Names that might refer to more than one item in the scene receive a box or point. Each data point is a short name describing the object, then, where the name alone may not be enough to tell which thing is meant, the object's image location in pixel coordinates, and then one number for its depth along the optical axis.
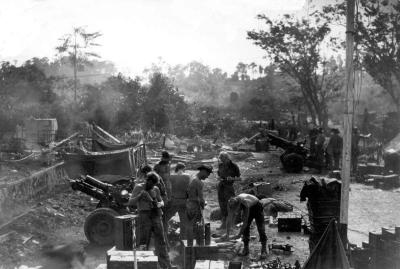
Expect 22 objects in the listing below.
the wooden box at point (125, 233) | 9.11
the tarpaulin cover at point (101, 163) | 15.87
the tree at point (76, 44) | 48.06
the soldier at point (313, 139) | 21.70
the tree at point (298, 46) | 30.77
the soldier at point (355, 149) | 19.11
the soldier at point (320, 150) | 20.67
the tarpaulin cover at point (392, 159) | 18.77
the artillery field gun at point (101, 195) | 10.91
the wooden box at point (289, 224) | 11.54
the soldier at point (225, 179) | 12.00
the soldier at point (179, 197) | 10.66
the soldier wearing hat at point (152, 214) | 8.93
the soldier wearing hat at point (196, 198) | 9.75
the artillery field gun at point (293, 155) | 20.67
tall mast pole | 7.40
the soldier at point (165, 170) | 10.95
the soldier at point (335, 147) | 19.39
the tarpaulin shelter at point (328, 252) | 6.89
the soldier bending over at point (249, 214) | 9.67
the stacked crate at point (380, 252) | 7.70
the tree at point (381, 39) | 26.20
